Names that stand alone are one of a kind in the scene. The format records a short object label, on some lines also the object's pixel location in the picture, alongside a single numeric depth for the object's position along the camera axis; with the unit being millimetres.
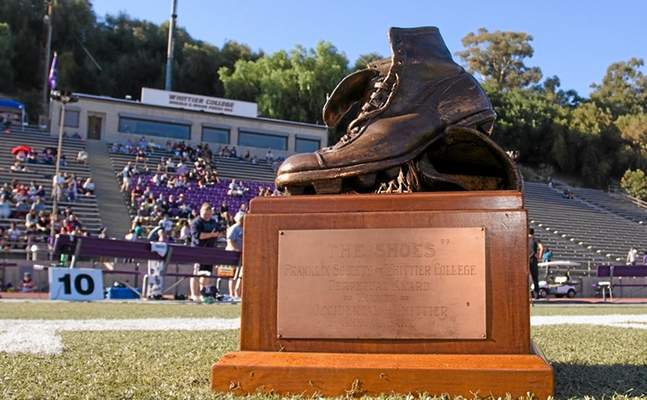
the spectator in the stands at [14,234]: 18562
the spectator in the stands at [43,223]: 19438
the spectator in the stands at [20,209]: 21297
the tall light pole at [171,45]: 41866
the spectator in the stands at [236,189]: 28047
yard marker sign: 11453
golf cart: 18469
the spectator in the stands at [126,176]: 26250
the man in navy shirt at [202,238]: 12688
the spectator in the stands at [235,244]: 12371
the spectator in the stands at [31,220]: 19531
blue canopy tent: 38562
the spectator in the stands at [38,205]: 21094
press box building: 34156
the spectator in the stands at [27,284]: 15328
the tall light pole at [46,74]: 48119
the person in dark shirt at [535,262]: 13086
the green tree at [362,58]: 53453
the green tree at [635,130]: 54406
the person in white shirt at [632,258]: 24727
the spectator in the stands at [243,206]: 24391
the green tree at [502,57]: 70250
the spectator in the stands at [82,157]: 28719
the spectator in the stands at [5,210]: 20406
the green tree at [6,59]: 50406
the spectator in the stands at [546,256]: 21134
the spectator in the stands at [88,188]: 24891
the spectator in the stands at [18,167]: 25278
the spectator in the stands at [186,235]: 17348
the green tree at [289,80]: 49781
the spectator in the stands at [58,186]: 20550
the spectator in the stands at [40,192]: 22484
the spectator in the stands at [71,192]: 23797
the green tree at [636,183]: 48062
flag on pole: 30706
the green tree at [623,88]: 66312
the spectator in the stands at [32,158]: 26566
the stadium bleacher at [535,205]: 25094
